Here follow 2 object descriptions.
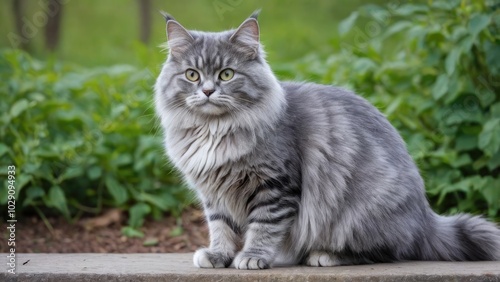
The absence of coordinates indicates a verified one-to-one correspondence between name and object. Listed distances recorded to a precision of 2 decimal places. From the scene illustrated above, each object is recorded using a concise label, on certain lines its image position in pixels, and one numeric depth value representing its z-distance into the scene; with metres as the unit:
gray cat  3.14
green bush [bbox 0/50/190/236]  4.78
